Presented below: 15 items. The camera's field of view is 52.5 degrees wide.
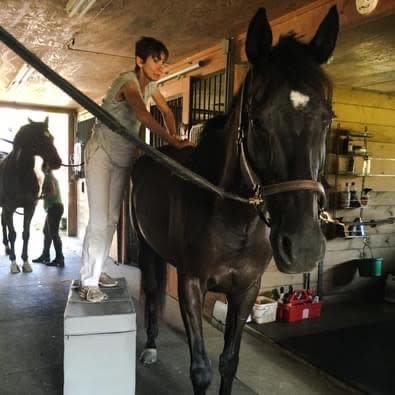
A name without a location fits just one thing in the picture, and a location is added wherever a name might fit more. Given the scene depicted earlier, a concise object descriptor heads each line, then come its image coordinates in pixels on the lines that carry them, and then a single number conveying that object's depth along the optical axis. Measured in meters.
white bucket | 3.12
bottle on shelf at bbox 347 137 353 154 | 3.80
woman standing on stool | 1.88
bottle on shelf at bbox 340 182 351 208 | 3.83
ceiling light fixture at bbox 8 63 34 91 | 4.20
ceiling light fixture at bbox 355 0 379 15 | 1.94
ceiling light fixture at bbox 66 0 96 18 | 2.34
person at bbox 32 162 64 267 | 4.87
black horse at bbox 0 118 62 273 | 4.73
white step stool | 1.70
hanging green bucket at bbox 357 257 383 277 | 3.90
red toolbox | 3.24
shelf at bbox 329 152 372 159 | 3.83
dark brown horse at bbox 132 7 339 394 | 1.02
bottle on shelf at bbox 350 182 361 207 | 3.88
